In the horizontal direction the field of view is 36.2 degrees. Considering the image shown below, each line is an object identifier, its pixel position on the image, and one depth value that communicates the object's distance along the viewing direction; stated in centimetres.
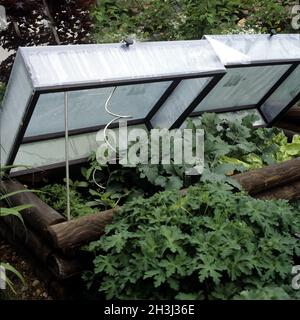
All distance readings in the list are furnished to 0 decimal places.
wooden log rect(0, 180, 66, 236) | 326
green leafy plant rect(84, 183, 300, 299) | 268
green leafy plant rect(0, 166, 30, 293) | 286
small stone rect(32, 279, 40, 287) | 368
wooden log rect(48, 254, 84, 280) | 321
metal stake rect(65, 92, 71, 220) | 318
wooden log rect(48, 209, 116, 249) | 310
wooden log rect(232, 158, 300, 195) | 396
